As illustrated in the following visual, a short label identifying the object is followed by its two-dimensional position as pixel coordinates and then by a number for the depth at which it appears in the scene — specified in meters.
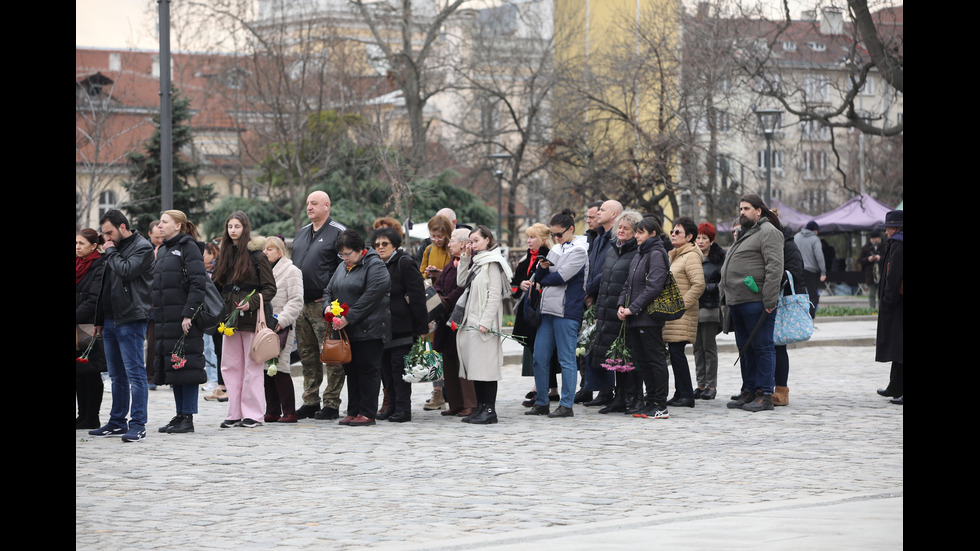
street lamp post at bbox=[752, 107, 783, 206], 30.74
